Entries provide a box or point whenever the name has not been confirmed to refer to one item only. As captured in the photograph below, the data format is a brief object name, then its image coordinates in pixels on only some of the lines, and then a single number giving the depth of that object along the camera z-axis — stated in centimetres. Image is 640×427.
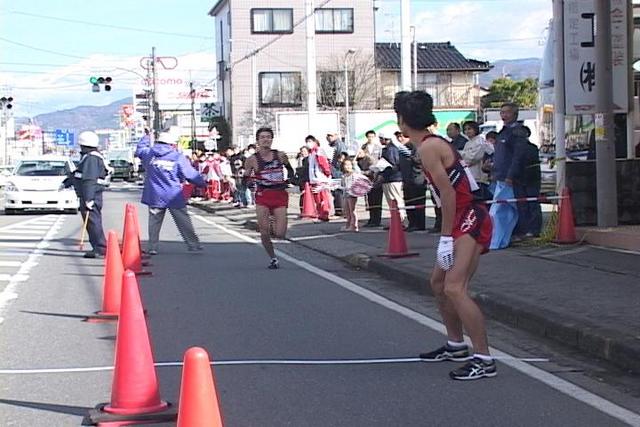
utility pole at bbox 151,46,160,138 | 8519
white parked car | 2775
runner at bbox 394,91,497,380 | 714
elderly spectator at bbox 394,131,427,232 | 1756
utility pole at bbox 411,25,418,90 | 5606
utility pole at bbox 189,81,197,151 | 6955
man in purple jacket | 1526
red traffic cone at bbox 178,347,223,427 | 489
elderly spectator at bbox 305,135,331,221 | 2202
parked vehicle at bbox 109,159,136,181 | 7038
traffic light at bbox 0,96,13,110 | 6550
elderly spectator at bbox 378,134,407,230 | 1814
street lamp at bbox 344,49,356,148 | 6072
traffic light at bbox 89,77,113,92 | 5478
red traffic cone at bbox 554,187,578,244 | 1388
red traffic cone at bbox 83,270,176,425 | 609
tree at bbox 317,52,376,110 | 6294
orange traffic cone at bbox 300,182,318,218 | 2281
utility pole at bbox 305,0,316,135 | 2822
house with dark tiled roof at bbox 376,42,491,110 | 6894
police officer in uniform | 1567
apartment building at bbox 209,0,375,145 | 6253
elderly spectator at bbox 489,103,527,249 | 1376
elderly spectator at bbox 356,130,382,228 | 1919
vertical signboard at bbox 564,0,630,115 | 1501
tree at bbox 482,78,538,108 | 7675
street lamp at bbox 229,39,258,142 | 5826
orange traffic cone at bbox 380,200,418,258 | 1394
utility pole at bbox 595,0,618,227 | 1412
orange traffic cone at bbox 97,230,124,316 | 1011
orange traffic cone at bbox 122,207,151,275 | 1314
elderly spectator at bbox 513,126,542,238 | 1393
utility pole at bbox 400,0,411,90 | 2150
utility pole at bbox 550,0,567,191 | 1540
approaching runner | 1357
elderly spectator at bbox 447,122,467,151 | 1619
